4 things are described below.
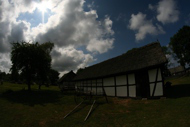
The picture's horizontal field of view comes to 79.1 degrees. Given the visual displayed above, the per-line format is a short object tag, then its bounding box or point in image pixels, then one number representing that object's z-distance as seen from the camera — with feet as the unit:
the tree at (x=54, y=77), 257.32
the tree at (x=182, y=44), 112.78
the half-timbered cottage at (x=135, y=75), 36.60
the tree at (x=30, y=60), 71.41
